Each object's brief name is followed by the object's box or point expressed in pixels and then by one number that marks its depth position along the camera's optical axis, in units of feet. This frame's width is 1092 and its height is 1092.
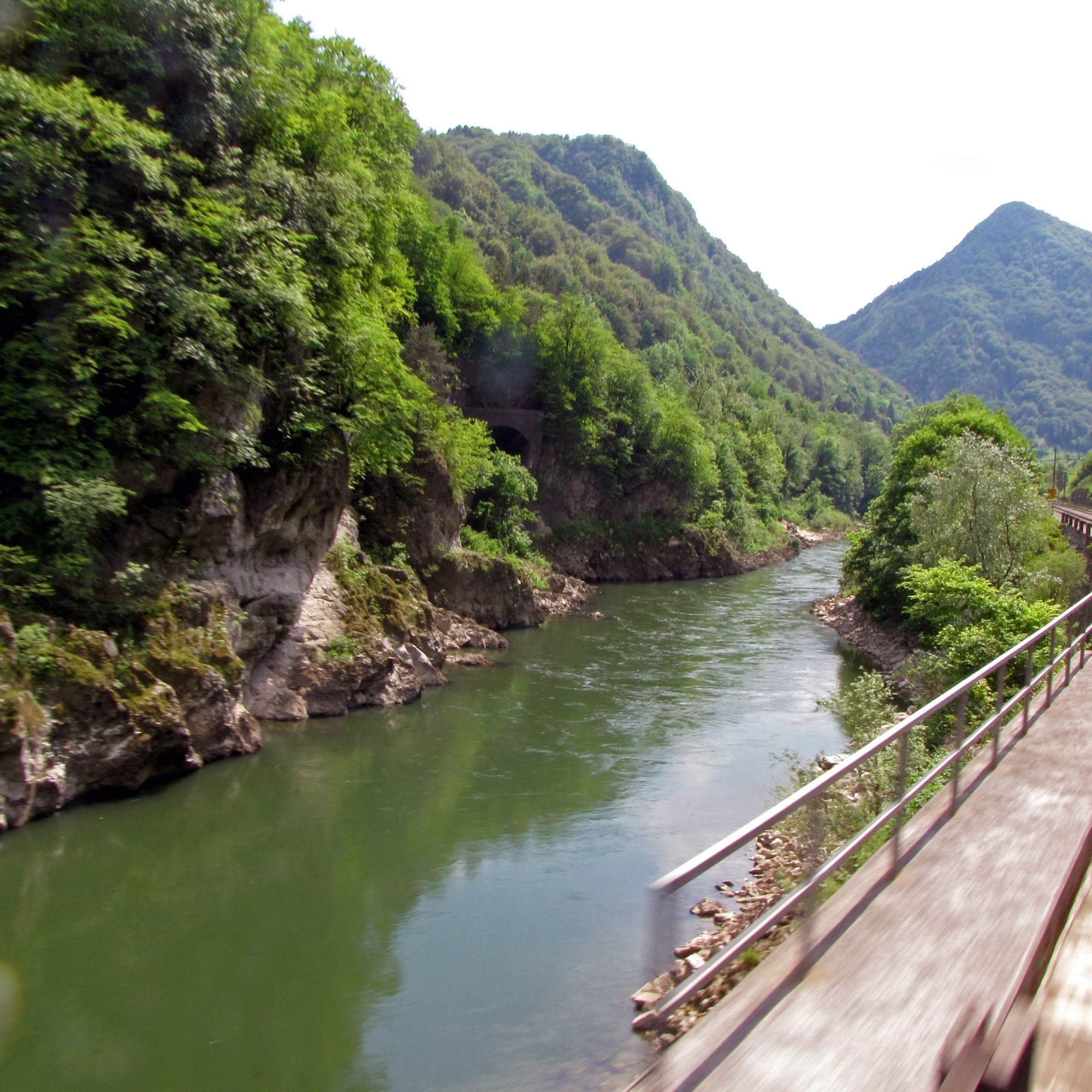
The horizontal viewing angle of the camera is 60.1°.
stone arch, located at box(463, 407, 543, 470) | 190.39
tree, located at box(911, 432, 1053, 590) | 105.91
